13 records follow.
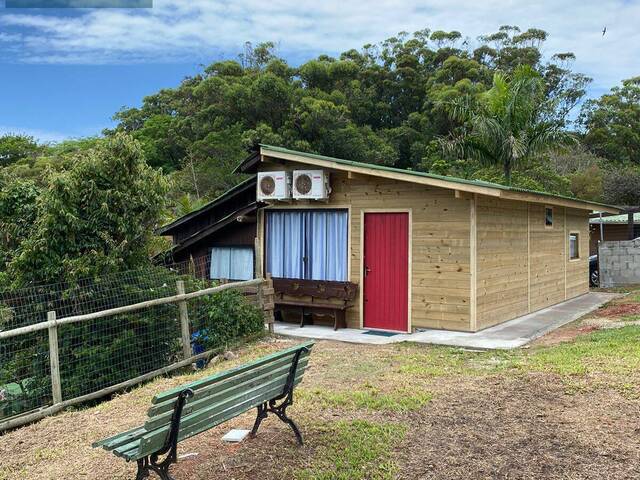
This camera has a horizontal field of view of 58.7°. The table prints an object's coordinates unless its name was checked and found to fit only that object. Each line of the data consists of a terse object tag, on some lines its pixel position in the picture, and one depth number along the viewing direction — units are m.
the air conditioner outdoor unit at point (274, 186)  10.77
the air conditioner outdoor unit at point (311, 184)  10.38
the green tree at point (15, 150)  40.17
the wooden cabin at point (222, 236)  11.70
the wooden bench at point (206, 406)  3.29
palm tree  19.12
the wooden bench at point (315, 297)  10.14
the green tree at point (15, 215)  9.01
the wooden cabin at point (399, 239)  9.42
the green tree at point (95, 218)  7.88
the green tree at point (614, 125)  40.19
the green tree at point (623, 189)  29.84
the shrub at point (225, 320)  8.37
